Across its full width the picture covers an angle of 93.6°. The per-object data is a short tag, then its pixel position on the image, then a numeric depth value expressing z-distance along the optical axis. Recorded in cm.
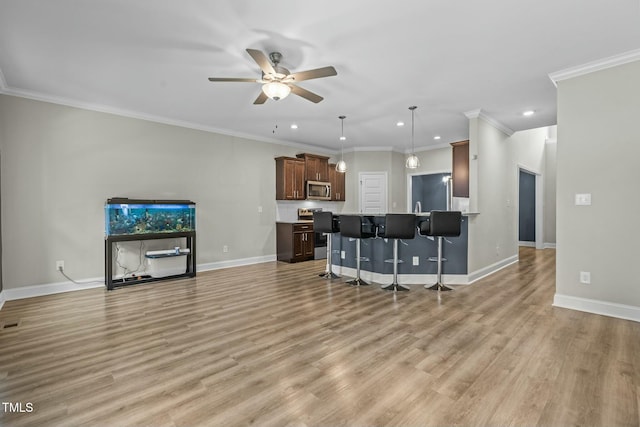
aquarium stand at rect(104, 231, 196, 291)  425
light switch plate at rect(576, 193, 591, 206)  327
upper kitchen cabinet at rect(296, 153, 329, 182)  704
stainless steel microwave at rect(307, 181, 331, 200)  707
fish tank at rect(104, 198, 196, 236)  434
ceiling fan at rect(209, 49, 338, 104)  272
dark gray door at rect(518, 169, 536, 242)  859
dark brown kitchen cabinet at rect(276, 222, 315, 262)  628
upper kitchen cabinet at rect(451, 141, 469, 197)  552
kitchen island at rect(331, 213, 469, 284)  455
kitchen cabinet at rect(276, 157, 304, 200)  659
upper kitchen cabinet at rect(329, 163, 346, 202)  767
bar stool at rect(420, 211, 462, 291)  403
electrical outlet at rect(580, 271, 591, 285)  328
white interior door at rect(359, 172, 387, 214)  767
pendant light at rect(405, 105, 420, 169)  480
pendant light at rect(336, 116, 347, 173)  521
